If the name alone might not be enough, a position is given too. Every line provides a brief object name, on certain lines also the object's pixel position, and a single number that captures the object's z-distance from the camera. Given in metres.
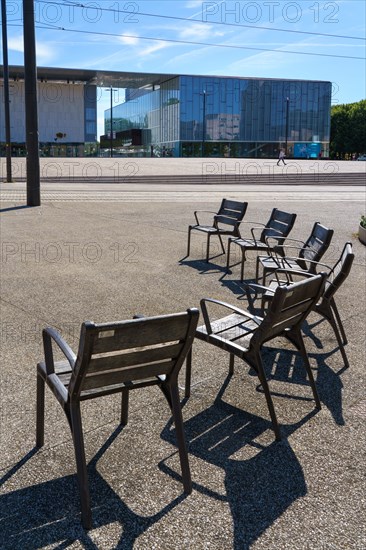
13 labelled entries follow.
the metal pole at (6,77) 25.09
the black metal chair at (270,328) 3.66
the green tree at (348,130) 90.56
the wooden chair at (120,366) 2.78
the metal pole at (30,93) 15.45
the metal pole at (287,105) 79.88
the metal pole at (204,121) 78.00
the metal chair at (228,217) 9.08
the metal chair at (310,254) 6.15
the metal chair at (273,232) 7.84
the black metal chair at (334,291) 5.03
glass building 78.56
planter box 11.79
